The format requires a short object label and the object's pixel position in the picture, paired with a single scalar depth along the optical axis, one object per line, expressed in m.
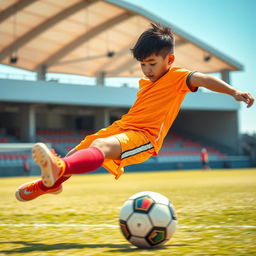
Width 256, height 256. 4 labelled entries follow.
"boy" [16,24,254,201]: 3.22
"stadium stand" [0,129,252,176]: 23.31
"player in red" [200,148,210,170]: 24.28
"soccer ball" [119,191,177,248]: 2.67
